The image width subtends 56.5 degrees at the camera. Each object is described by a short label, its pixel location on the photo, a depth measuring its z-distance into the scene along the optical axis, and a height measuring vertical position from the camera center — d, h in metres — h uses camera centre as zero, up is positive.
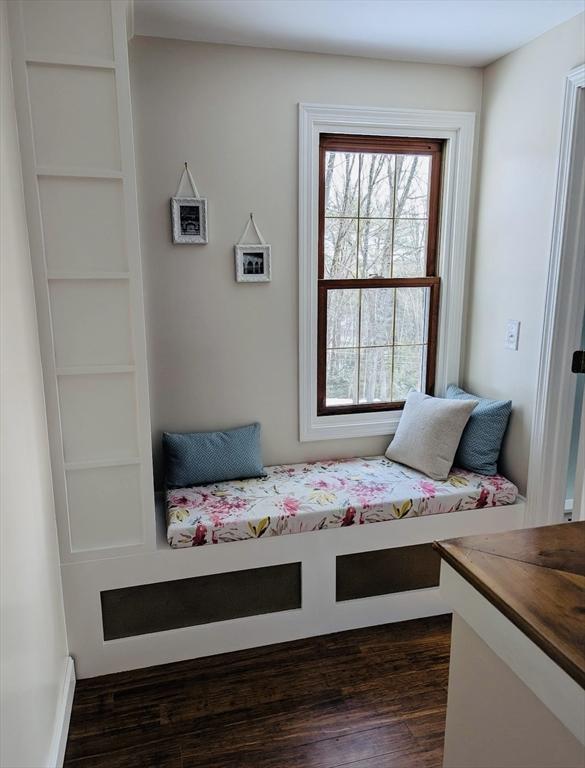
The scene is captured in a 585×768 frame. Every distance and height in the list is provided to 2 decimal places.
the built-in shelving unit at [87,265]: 1.69 +0.06
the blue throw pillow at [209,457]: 2.42 -0.77
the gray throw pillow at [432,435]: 2.53 -0.71
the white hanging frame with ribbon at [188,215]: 2.36 +0.29
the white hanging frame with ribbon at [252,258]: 2.49 +0.12
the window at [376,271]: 2.64 +0.06
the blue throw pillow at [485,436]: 2.53 -0.71
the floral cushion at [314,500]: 2.12 -0.90
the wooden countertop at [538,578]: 0.89 -0.56
